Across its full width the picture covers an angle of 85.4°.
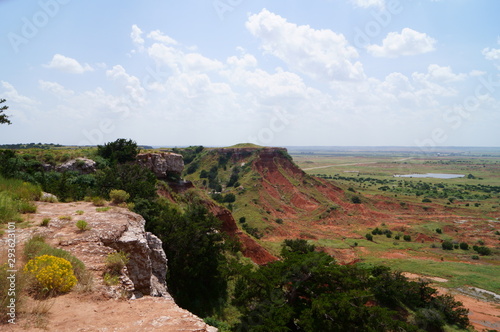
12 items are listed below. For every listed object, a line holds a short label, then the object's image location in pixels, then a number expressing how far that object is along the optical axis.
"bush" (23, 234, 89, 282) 6.94
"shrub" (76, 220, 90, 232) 9.29
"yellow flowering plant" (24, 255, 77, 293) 6.14
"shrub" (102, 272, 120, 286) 7.10
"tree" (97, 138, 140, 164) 29.17
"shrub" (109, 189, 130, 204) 14.43
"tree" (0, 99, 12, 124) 19.66
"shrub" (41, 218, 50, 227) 9.51
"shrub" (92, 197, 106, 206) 13.45
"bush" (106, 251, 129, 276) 7.68
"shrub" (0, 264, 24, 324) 5.14
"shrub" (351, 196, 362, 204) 66.19
